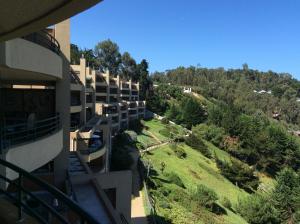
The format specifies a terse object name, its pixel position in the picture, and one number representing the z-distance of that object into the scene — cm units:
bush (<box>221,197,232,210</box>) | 2963
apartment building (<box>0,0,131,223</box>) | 269
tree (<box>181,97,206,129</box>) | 6172
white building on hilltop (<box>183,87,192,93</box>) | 10205
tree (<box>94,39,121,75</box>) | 7125
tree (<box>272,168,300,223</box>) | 2865
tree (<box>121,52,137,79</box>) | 7142
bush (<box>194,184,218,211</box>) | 2629
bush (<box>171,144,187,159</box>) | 4194
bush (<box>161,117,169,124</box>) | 6015
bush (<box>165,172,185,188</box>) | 3122
